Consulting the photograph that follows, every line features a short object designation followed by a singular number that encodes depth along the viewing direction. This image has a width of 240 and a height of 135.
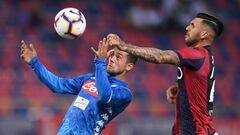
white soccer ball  15.63
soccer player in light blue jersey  15.38
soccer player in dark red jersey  14.45
